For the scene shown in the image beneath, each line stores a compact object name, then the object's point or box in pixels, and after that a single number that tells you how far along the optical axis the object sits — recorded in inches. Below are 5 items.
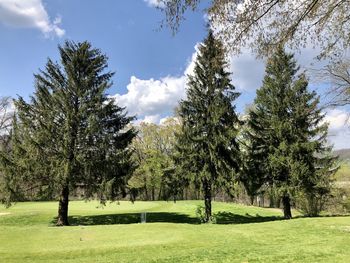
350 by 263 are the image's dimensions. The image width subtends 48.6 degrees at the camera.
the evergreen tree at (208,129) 996.6
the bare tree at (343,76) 614.8
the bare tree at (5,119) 1619.1
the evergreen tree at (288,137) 1021.8
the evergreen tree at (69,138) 884.6
